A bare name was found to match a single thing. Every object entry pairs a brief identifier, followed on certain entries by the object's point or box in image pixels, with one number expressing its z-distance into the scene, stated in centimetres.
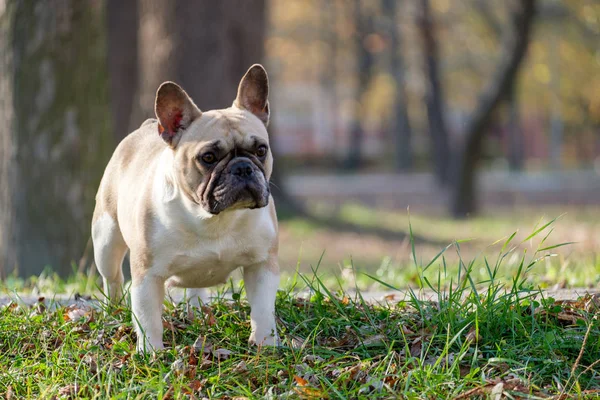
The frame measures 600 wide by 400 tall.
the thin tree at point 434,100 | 3778
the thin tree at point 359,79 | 6769
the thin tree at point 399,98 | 6151
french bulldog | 827
